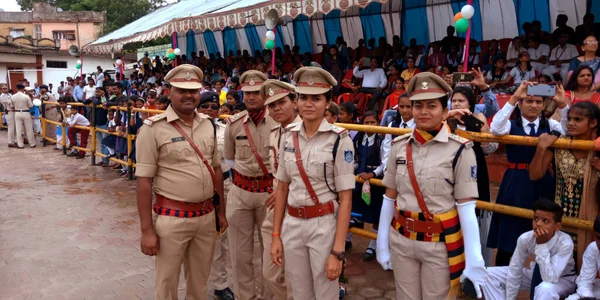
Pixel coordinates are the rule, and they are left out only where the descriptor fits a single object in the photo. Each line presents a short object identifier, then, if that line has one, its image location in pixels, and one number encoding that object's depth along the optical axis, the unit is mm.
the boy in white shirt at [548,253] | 2832
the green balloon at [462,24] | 6473
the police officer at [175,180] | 3139
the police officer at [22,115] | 13273
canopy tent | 9266
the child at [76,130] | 10954
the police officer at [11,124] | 13398
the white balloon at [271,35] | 9883
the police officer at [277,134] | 3285
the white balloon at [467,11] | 6309
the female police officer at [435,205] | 2455
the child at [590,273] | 2711
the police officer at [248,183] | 3719
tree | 42656
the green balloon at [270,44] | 9852
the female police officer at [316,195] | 2736
